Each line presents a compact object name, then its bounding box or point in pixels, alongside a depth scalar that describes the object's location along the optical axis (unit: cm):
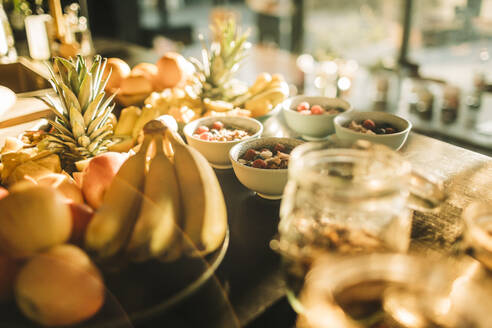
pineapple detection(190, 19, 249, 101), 143
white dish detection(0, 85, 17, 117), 125
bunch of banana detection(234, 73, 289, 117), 130
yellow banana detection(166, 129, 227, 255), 63
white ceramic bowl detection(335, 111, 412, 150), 96
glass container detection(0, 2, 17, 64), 189
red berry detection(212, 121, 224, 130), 113
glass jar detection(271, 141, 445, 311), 52
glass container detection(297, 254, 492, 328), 46
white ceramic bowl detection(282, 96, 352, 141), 115
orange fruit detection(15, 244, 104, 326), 48
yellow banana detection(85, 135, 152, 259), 58
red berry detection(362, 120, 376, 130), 104
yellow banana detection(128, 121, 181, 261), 58
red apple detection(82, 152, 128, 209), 76
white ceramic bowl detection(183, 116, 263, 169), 100
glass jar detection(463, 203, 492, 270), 57
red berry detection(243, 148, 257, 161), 91
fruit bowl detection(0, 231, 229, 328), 51
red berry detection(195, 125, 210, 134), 110
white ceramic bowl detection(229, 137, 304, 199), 81
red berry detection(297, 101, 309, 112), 124
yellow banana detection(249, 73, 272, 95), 146
